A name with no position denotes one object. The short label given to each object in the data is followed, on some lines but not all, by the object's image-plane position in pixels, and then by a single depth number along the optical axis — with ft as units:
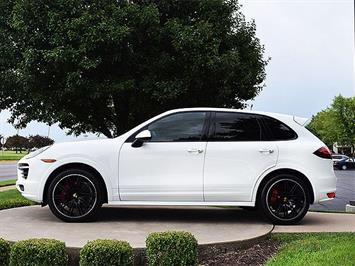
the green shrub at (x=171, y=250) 15.60
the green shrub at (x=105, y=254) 15.07
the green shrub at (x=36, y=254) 15.24
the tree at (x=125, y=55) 43.80
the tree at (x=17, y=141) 378.92
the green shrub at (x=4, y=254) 15.85
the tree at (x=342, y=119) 204.64
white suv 22.75
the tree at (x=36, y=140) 289.31
